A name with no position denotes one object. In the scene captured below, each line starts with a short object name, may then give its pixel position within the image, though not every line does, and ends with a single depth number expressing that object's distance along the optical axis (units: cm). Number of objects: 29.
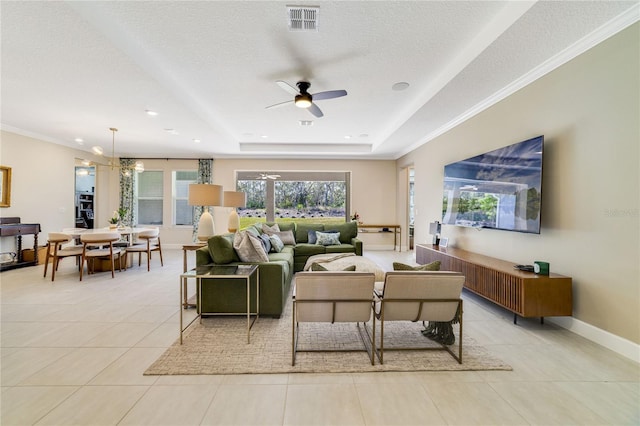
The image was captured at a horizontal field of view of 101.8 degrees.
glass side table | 237
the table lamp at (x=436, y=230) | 486
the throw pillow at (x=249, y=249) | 312
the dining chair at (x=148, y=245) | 506
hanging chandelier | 493
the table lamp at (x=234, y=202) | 467
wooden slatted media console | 254
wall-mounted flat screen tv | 285
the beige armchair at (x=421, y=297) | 206
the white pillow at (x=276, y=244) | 455
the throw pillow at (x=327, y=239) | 543
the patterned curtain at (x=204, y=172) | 765
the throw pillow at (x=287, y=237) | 532
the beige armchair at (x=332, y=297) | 203
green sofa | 289
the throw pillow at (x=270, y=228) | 520
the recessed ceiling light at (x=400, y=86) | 355
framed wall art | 507
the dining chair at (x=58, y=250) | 444
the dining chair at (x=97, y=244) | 438
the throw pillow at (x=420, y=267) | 226
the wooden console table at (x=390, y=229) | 776
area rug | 203
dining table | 467
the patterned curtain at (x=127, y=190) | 764
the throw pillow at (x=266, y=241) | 422
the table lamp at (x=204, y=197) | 370
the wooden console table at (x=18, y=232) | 483
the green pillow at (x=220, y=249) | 298
